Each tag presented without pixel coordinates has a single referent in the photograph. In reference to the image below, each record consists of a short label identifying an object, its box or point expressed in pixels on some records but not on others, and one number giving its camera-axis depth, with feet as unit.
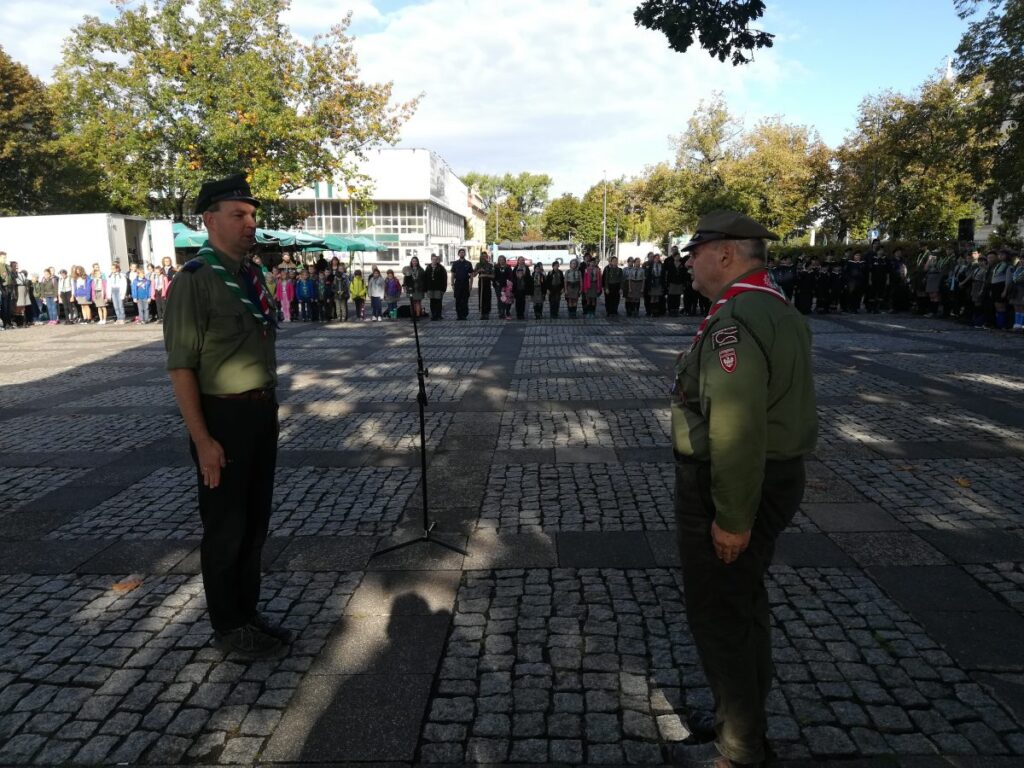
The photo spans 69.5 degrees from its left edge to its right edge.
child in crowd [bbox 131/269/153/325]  71.67
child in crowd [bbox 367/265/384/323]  71.61
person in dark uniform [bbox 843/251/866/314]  68.18
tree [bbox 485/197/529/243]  493.36
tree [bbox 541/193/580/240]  361.30
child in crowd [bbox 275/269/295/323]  71.67
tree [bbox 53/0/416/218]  88.84
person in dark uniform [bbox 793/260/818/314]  67.87
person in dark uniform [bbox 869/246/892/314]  68.23
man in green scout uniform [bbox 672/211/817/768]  7.31
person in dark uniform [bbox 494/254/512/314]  68.74
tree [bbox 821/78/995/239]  98.78
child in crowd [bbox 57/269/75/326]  73.00
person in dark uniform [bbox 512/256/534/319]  68.13
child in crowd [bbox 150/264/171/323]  69.90
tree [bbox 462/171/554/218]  503.20
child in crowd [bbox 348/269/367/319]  73.15
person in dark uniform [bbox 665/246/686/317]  69.31
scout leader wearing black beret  10.25
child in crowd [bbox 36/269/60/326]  71.82
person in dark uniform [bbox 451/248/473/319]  70.54
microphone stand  15.03
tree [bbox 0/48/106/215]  120.06
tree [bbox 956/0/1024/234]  61.52
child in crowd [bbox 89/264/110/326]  70.74
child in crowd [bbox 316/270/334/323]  70.13
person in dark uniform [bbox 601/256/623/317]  70.74
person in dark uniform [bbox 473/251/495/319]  71.41
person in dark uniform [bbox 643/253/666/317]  69.00
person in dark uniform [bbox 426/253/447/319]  68.90
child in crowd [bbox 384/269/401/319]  70.69
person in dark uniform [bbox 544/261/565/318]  69.77
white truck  75.92
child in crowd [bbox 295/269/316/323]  70.03
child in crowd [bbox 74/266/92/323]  71.41
